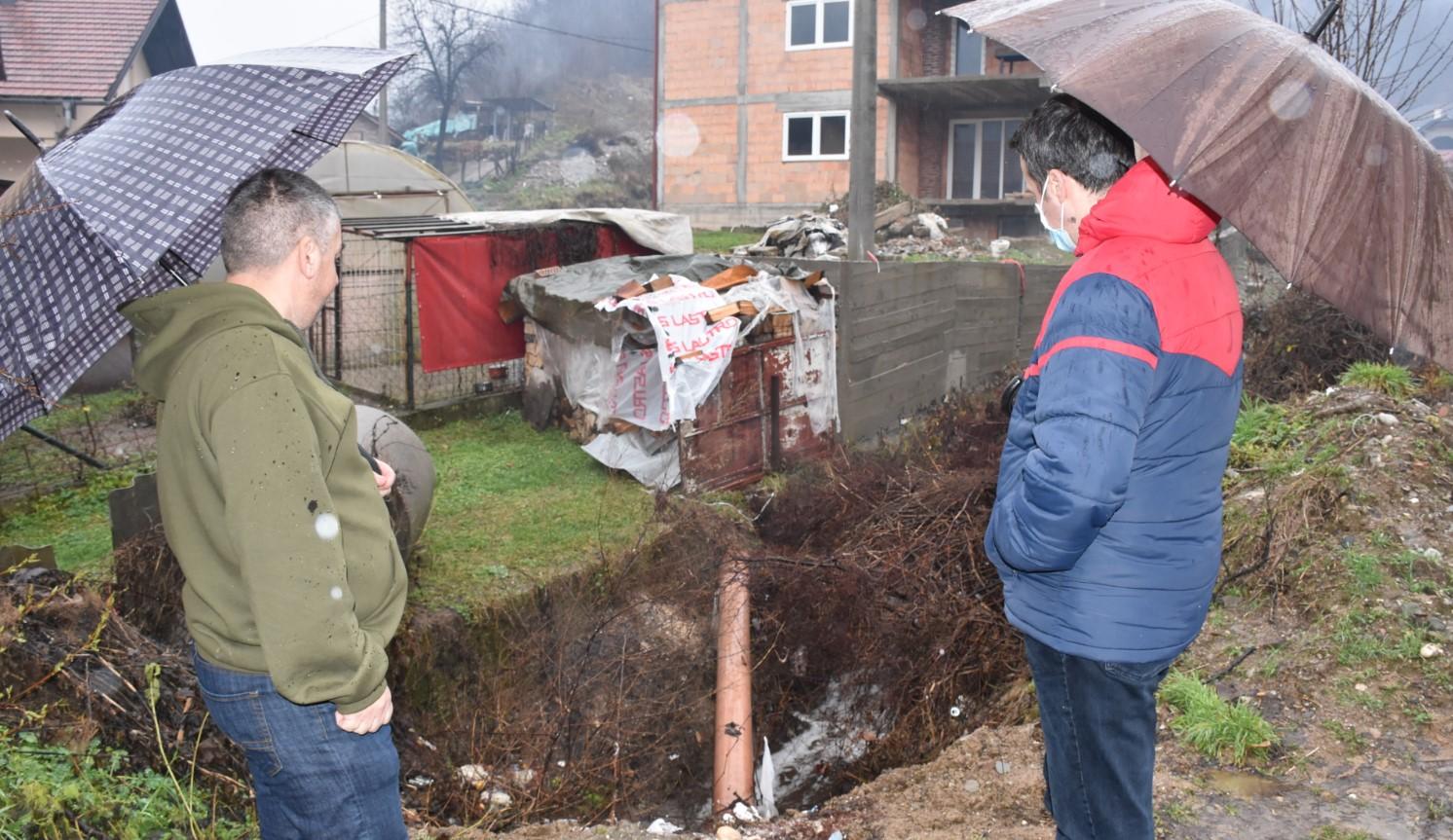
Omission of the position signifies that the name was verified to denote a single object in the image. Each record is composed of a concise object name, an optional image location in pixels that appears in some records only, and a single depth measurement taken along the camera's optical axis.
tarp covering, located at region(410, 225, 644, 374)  9.48
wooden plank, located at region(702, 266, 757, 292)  8.54
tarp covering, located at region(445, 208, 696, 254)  10.73
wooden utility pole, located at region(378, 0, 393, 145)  24.17
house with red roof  15.13
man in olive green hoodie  1.80
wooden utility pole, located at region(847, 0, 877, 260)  10.16
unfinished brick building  22.22
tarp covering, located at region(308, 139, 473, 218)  14.13
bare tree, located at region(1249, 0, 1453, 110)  8.27
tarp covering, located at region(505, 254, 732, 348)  8.48
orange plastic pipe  4.57
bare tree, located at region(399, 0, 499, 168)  43.44
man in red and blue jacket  1.90
